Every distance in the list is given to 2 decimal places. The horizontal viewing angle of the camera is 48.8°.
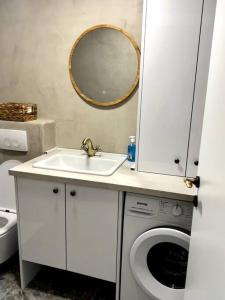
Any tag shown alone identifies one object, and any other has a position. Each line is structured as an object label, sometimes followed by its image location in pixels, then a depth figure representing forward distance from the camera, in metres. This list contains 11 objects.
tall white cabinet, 1.38
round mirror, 1.82
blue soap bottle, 1.85
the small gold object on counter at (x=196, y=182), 1.13
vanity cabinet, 1.51
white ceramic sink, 1.88
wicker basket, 1.96
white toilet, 1.80
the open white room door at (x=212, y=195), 0.77
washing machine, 1.38
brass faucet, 1.87
